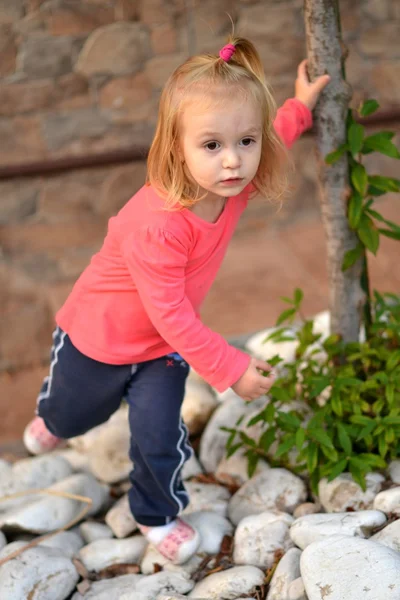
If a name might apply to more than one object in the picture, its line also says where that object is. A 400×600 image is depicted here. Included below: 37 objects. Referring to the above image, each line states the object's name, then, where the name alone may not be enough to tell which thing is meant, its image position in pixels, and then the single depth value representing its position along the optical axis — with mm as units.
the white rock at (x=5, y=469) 2175
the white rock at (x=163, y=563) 1938
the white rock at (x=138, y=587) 1844
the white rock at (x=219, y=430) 2175
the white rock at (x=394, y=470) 1948
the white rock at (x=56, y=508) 2016
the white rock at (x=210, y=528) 1976
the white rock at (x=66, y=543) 1994
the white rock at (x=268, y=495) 1995
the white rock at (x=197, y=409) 2257
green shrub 1937
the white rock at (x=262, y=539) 1894
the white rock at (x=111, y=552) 1969
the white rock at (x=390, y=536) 1771
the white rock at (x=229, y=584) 1817
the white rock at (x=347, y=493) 1926
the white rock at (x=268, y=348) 2373
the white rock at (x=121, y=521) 2042
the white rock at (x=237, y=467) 2090
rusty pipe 2797
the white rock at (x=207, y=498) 2062
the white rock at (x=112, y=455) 2194
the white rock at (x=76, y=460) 2257
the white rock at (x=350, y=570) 1670
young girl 1752
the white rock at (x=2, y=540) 1989
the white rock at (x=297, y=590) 1749
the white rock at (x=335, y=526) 1820
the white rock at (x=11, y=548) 1943
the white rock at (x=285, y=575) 1781
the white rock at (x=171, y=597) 1783
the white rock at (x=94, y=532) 2045
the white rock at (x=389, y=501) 1858
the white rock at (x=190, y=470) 2167
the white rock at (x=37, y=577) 1855
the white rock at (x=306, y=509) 1969
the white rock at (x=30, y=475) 2130
